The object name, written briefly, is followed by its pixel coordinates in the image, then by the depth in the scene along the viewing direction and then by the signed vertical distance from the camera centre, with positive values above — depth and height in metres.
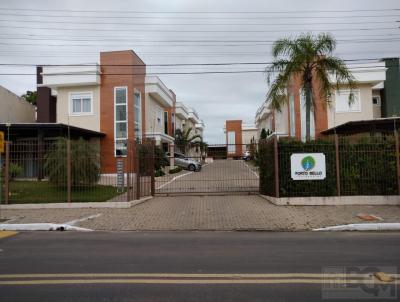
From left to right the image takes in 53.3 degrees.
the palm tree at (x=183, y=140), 46.48 +3.14
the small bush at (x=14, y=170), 15.59 -0.07
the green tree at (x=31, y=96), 46.53 +8.48
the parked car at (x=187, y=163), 29.73 +0.24
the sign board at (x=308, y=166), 14.89 -0.04
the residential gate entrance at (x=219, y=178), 18.12 -0.57
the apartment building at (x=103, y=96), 29.17 +5.28
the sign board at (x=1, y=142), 12.68 +0.85
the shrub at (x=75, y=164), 15.45 +0.14
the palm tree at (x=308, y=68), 16.03 +3.94
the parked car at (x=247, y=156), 18.76 +0.46
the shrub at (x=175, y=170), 27.96 -0.26
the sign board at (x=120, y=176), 16.22 -0.36
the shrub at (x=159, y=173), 21.27 -0.35
